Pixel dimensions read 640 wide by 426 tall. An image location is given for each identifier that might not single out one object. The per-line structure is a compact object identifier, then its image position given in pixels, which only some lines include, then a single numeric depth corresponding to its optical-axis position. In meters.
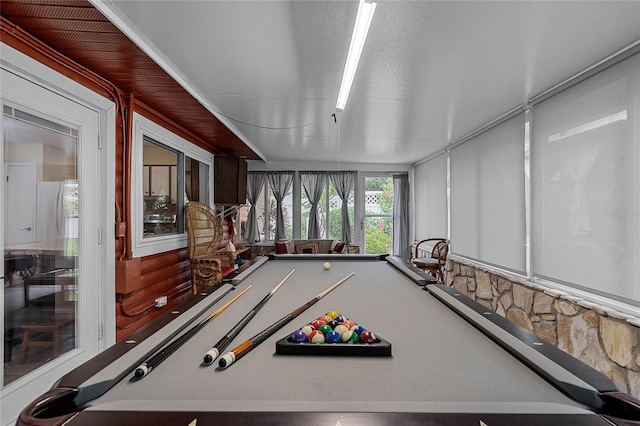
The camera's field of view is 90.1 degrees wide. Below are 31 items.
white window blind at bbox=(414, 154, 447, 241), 5.87
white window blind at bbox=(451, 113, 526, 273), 3.62
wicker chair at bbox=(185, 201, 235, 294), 3.79
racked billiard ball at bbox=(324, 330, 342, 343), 1.15
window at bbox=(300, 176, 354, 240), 7.20
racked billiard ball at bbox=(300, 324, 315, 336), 1.20
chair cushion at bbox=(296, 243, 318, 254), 6.21
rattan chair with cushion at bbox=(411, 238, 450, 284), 4.99
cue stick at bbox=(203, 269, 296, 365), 1.03
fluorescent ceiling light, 1.56
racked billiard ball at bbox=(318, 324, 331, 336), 1.21
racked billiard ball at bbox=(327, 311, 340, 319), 1.41
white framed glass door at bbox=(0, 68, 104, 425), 1.85
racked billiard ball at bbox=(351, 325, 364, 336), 1.18
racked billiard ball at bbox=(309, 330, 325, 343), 1.15
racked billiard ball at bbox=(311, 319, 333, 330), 1.26
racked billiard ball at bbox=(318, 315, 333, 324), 1.32
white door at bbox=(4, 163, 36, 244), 1.84
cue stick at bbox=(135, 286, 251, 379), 0.95
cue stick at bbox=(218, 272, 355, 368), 1.02
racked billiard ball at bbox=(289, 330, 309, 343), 1.15
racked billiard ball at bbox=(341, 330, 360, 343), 1.14
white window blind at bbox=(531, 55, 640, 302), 2.25
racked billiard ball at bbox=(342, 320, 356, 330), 1.24
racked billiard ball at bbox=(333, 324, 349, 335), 1.20
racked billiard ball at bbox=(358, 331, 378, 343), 1.13
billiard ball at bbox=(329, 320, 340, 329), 1.29
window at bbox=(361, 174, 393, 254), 7.43
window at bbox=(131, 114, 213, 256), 3.08
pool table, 0.75
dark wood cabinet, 5.34
